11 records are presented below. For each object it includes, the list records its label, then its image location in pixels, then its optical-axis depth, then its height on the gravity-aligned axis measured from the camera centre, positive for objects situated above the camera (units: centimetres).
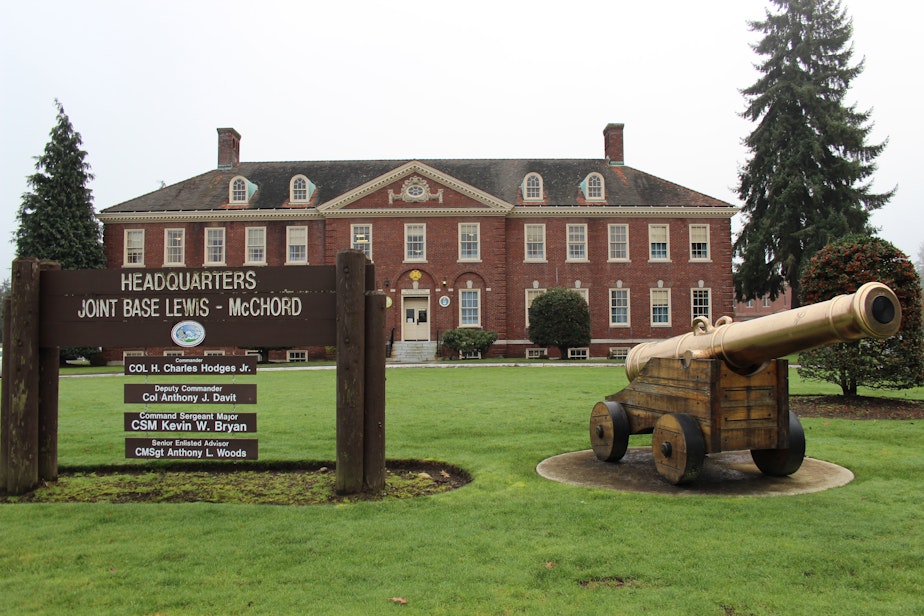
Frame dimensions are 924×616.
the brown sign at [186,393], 669 -56
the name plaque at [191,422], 663 -85
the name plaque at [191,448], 663 -112
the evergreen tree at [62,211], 3681 +728
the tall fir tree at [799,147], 3553 +1000
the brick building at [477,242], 3466 +493
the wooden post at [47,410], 683 -73
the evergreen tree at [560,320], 3156 +61
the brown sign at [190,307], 652 +31
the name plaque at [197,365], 664 -28
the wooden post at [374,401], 636 -63
